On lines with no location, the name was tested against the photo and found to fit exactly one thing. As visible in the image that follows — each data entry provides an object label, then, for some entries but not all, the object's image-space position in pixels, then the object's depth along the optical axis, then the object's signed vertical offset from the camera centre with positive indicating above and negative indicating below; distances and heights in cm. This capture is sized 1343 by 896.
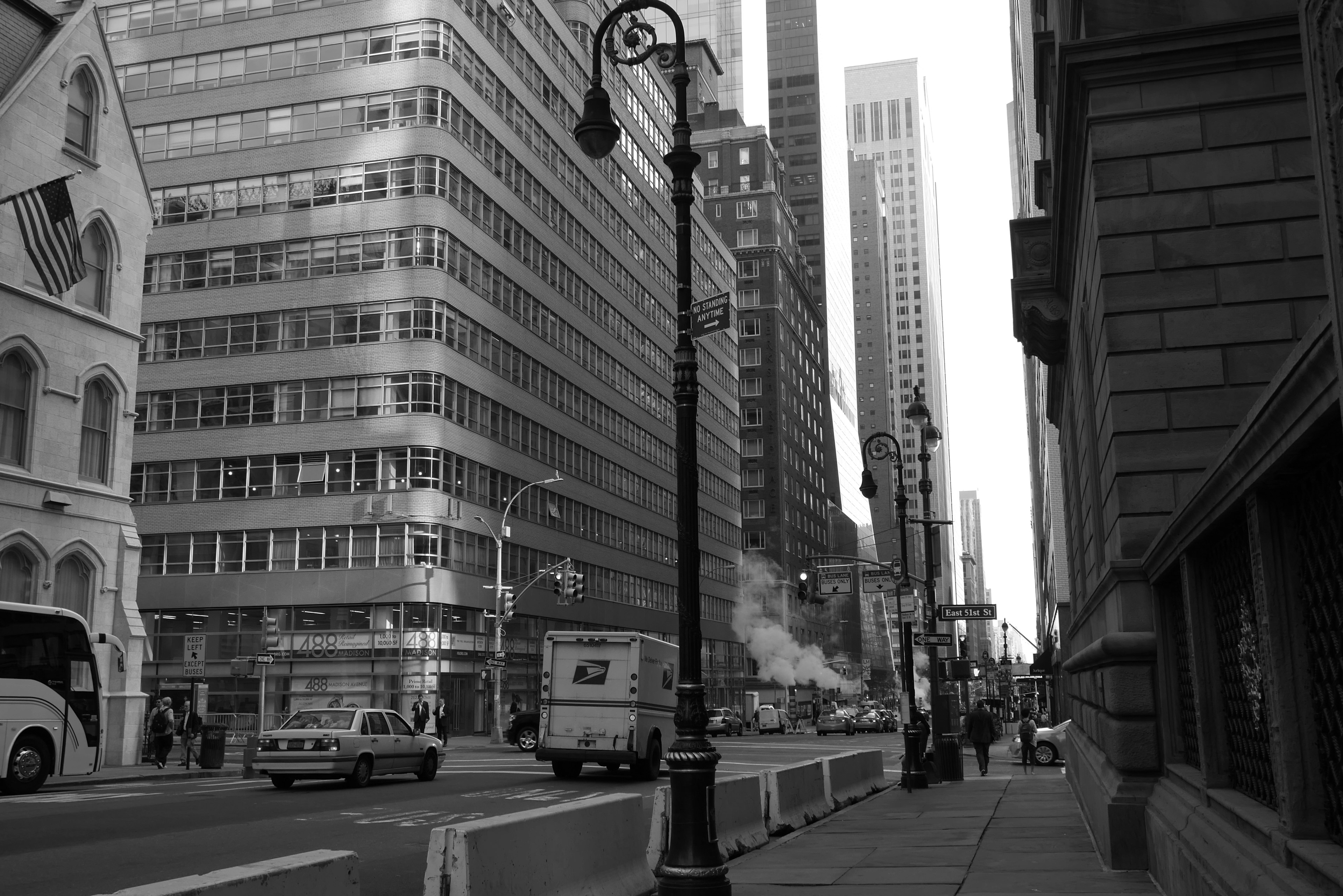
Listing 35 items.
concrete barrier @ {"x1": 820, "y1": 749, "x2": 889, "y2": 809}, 2192 -188
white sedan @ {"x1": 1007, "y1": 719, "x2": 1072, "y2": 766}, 3600 -198
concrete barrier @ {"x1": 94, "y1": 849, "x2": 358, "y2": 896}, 581 -96
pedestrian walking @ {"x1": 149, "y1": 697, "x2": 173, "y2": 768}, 3253 -108
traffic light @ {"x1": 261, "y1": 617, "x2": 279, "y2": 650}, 5291 +227
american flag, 2667 +996
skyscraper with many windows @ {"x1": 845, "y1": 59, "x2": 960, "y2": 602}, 16738 +1898
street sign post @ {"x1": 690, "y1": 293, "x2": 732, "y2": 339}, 1199 +355
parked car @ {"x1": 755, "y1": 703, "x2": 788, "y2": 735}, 7181 -224
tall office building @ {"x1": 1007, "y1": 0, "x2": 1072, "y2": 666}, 4938 +1594
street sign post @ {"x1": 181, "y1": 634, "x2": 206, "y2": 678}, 3412 +84
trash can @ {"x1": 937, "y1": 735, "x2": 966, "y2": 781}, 2950 -190
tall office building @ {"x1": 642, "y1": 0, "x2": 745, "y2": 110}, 17112 +9040
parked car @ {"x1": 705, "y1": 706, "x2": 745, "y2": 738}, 5888 -206
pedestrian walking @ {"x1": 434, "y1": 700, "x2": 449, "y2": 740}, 4831 -141
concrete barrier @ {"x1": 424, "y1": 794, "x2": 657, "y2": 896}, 835 -128
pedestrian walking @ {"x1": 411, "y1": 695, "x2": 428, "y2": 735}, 4506 -106
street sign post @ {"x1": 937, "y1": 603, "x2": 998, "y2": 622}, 3062 +166
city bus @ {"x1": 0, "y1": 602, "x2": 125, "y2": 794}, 2288 -14
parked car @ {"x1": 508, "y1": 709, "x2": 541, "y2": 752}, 4319 -157
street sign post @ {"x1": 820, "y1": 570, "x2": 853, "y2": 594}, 3719 +291
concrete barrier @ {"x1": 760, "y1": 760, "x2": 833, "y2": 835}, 1731 -172
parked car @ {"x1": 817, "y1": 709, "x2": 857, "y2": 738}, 6988 -243
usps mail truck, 2708 -43
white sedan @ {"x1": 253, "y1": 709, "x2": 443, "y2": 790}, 2322 -116
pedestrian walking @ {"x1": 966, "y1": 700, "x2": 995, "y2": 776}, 3216 -139
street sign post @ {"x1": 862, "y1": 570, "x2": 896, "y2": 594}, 3294 +269
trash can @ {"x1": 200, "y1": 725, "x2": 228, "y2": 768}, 3219 -154
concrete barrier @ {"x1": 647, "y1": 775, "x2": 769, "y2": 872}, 1468 -162
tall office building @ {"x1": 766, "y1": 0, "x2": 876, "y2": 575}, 16662 +6621
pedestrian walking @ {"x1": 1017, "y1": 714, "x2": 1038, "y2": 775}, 3453 -182
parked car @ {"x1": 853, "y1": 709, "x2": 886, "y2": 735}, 7669 -261
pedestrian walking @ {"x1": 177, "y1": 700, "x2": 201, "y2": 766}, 3281 -111
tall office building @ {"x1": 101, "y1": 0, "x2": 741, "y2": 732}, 5578 +1600
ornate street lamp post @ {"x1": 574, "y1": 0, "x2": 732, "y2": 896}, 1001 +122
